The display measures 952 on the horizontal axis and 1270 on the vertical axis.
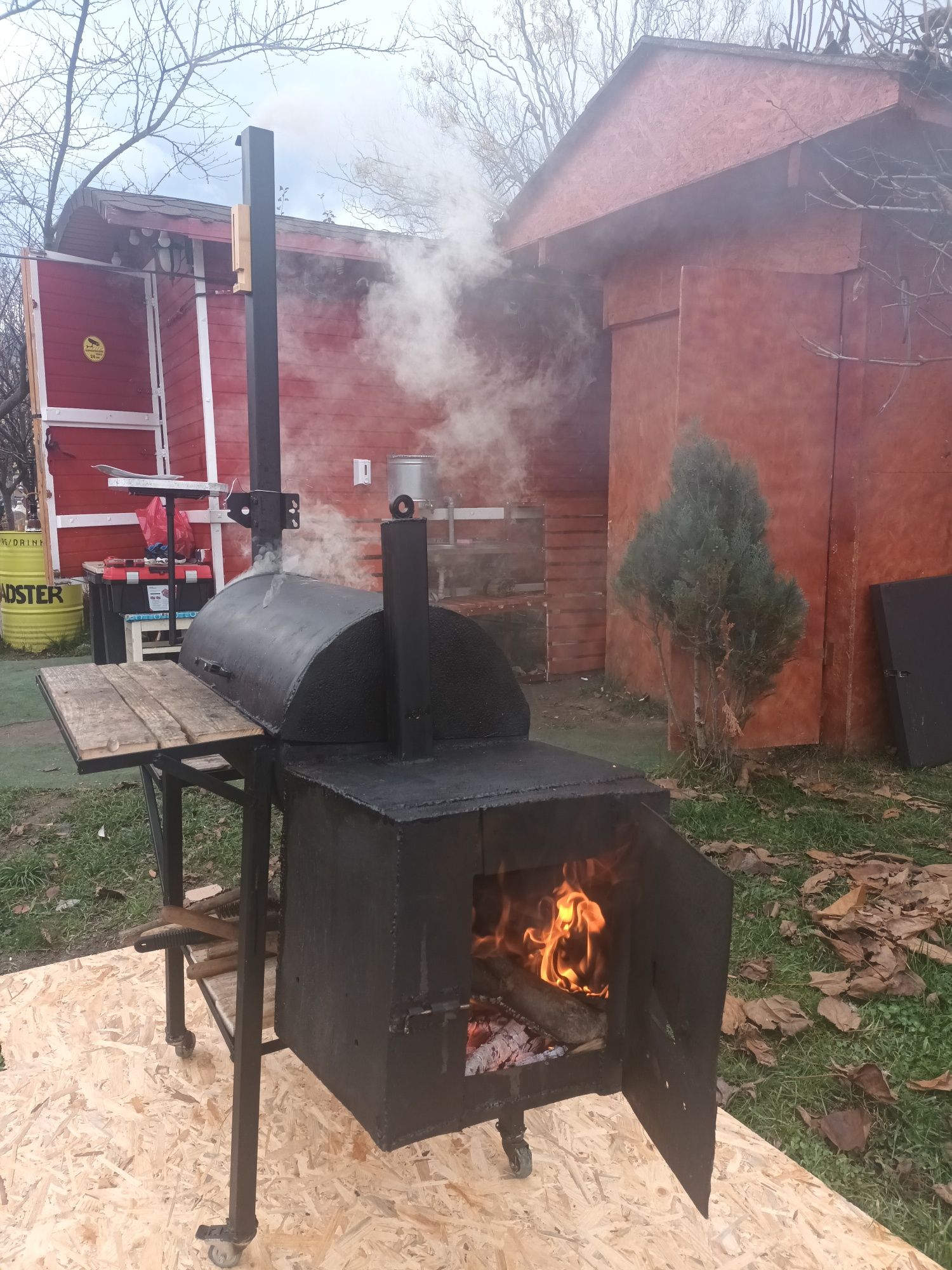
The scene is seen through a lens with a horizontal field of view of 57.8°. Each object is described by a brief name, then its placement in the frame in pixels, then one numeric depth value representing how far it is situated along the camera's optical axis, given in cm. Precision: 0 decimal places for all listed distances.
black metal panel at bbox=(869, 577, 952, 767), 605
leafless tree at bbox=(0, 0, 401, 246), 1112
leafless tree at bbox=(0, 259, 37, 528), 1689
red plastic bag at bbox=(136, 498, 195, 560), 845
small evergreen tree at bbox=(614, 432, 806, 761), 548
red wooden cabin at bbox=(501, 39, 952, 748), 563
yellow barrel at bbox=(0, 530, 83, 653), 1019
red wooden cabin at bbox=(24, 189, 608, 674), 827
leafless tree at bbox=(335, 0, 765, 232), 1609
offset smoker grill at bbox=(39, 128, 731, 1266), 173
